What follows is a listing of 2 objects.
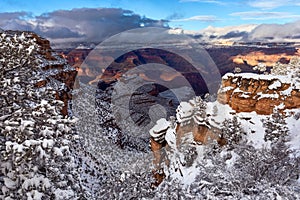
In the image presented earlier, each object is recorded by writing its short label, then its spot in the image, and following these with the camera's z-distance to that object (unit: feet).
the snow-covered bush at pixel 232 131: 77.68
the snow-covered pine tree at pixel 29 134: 22.94
